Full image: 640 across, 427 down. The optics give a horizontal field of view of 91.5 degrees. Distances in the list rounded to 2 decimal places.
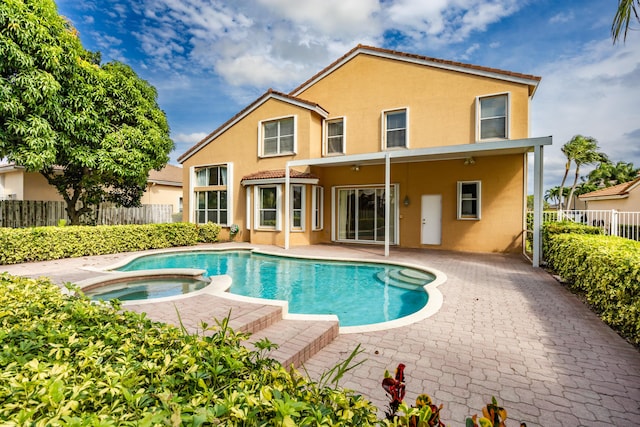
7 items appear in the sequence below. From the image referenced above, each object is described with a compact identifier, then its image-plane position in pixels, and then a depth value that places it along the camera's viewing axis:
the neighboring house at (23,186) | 16.77
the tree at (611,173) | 35.19
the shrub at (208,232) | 16.61
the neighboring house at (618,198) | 19.97
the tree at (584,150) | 29.17
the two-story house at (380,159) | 12.53
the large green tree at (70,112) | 10.95
